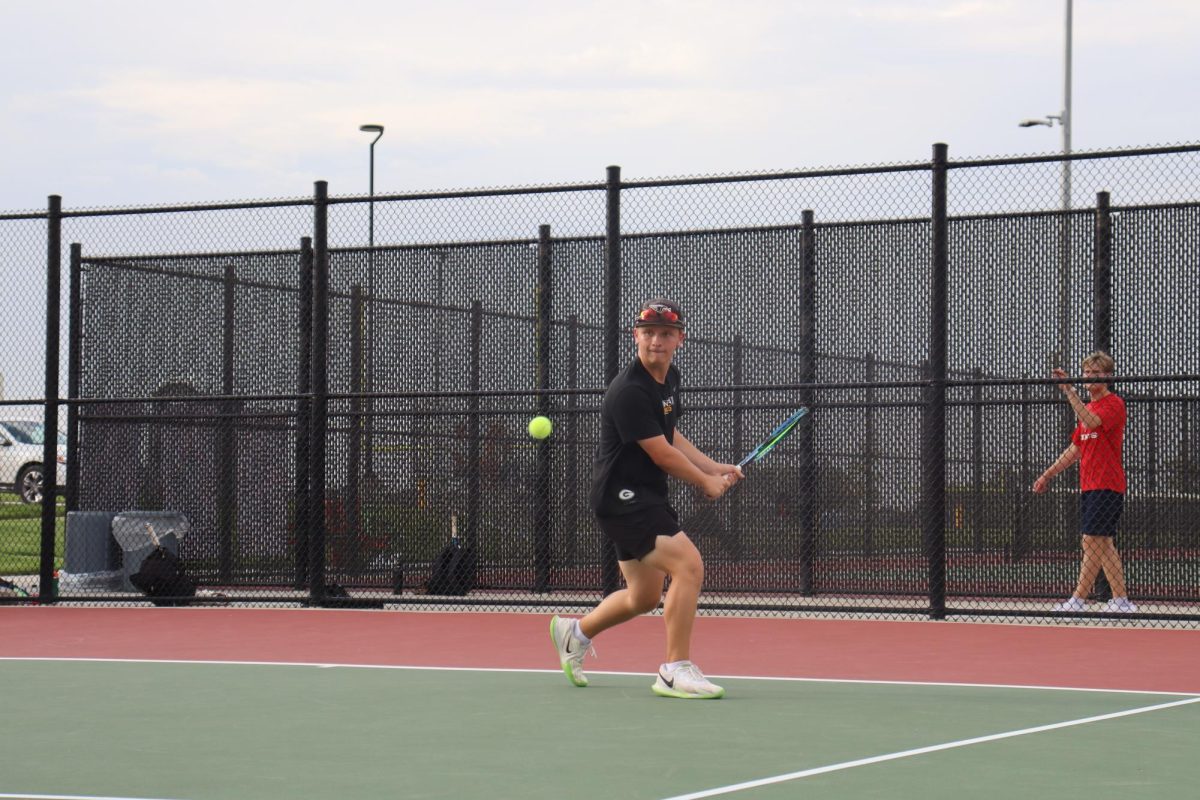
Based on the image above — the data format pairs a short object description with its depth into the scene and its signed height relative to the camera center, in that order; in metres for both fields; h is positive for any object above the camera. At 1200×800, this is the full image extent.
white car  22.58 -0.74
